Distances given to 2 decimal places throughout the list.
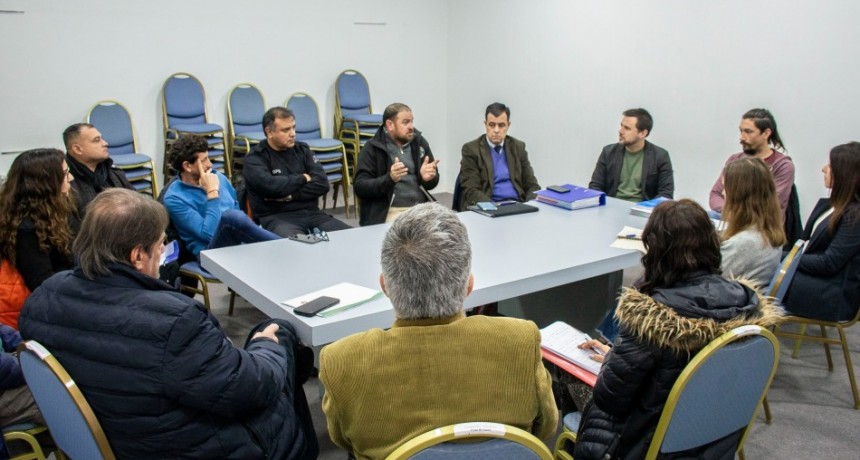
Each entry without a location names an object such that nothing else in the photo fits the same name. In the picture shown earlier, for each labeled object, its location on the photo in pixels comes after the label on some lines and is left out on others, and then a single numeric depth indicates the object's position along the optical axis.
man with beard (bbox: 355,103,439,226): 4.00
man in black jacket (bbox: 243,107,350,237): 3.92
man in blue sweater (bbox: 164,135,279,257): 3.32
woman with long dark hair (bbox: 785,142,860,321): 2.85
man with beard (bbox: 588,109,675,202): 4.22
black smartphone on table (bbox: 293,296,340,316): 2.08
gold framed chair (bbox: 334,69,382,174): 6.47
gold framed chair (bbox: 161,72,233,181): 5.80
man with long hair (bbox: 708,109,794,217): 3.77
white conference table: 2.15
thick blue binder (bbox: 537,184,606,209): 3.64
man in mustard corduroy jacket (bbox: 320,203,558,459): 1.33
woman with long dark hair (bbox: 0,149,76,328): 2.43
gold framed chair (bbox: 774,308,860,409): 2.85
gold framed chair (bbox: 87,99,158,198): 5.34
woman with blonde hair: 2.57
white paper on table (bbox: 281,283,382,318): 2.13
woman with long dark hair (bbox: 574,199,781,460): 1.63
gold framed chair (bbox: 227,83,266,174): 6.13
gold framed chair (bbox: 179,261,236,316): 3.19
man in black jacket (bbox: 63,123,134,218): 3.43
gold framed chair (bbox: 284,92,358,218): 6.09
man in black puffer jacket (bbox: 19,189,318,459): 1.53
